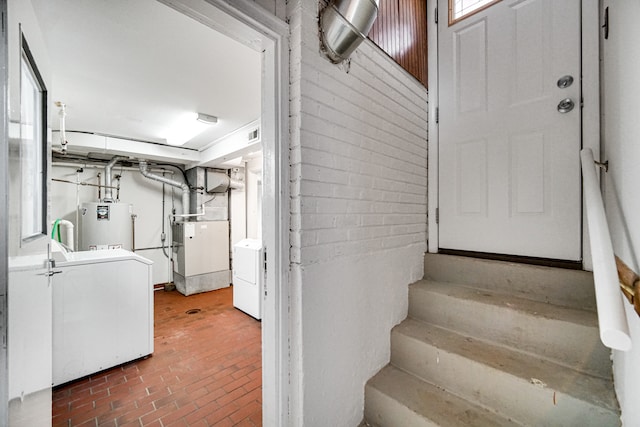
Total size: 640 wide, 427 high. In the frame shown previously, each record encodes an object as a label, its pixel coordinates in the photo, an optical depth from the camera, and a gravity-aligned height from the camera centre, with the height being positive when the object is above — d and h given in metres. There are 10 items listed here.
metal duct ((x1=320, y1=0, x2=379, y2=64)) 1.21 +0.93
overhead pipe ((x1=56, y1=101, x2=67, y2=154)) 2.37 +0.75
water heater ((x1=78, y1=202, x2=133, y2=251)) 3.83 -0.19
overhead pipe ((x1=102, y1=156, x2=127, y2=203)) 4.20 +0.62
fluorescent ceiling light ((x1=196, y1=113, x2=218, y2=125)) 3.05 +1.16
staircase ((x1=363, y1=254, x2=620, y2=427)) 1.21 -0.81
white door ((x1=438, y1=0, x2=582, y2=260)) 1.66 +0.61
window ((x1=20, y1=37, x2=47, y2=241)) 0.82 +0.24
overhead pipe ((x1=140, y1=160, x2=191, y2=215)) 4.58 +0.57
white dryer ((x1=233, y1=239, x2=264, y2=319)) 3.37 -0.90
